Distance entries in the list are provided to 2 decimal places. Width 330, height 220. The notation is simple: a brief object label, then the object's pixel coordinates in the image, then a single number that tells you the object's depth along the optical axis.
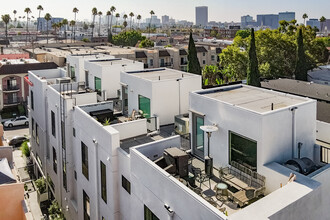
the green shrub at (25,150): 35.31
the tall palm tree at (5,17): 120.15
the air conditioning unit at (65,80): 26.66
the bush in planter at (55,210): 24.34
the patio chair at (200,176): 12.62
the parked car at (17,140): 41.17
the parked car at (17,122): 48.12
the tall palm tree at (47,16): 133.51
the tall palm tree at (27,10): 136.80
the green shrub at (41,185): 27.91
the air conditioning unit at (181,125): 17.16
